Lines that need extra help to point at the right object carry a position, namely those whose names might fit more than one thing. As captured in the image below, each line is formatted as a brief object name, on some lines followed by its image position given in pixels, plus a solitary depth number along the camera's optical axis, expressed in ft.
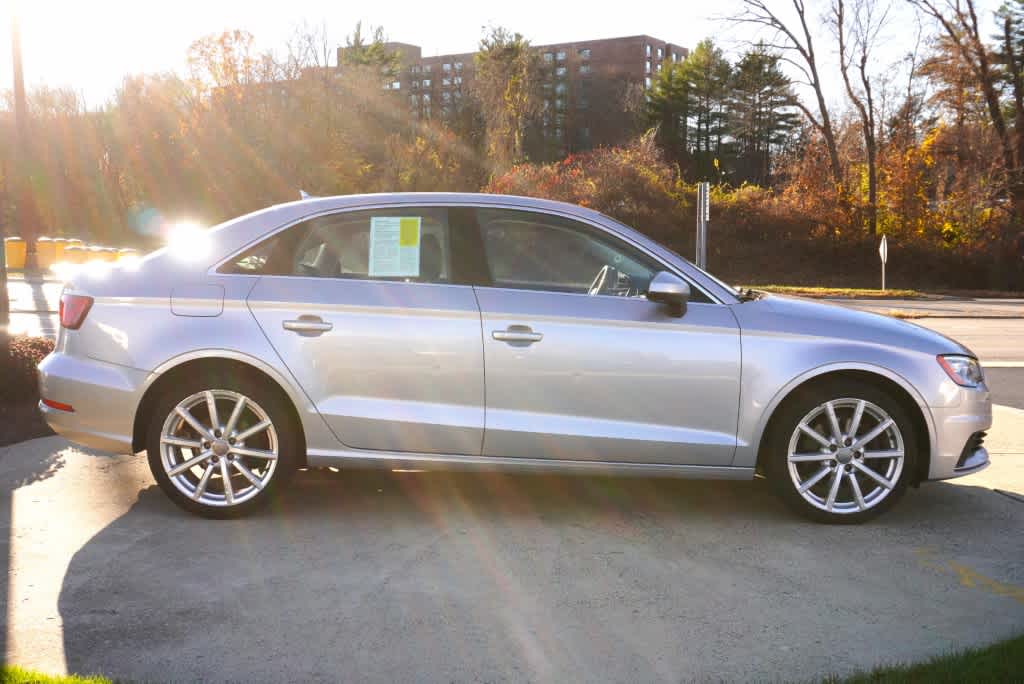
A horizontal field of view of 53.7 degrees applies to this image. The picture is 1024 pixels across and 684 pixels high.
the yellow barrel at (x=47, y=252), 108.58
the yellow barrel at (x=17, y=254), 107.65
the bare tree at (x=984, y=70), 114.42
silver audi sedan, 16.58
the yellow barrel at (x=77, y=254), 105.81
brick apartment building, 282.56
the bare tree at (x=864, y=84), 120.47
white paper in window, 17.11
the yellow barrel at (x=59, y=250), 108.45
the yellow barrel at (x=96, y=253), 103.59
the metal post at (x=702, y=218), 57.93
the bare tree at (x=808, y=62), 122.62
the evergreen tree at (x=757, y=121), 203.92
